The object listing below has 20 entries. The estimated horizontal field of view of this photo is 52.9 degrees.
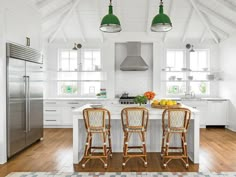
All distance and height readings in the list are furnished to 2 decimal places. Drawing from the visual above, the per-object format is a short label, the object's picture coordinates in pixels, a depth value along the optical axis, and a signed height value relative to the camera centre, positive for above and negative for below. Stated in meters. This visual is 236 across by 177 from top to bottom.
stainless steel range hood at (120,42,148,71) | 7.32 +0.90
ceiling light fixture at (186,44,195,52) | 7.78 +1.41
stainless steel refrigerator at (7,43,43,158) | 4.27 -0.17
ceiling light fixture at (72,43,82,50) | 8.00 +1.44
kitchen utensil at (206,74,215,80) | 7.84 +0.38
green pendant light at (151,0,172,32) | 3.96 +1.12
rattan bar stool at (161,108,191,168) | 3.80 -0.56
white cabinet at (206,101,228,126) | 7.37 -0.76
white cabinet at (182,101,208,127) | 7.31 -0.54
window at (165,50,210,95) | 8.25 +0.58
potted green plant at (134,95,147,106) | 4.48 -0.20
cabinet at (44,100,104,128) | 7.37 -0.70
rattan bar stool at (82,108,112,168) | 3.79 -0.54
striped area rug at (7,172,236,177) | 3.48 -1.27
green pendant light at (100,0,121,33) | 3.99 +1.12
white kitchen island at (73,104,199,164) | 4.05 -0.85
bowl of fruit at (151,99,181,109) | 4.40 -0.30
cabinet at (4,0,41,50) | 4.27 +1.34
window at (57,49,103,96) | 8.27 +0.54
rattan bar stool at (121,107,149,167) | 3.80 -0.54
